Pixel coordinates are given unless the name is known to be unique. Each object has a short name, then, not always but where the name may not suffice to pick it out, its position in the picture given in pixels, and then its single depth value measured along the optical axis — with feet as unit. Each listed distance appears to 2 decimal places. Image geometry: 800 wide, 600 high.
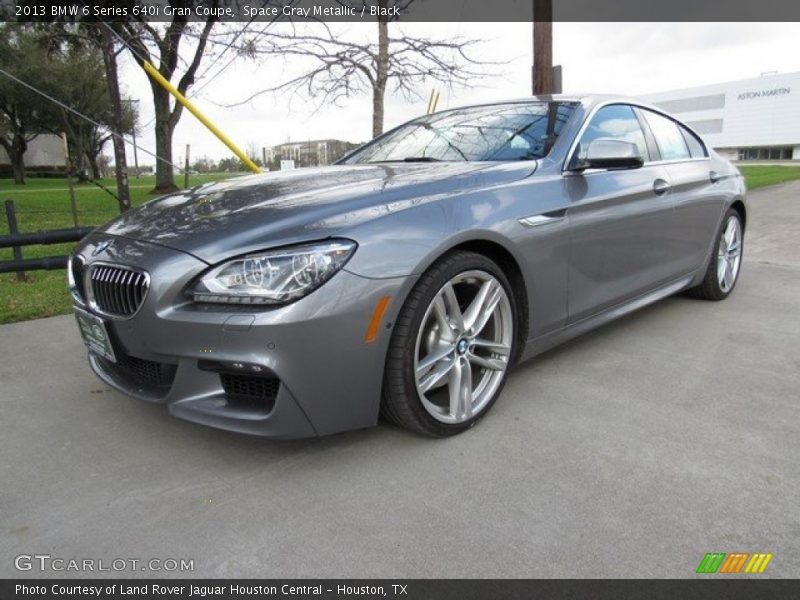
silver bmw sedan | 7.14
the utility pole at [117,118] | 24.18
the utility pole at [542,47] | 26.94
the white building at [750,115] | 255.50
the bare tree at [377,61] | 26.66
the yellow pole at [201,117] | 24.25
